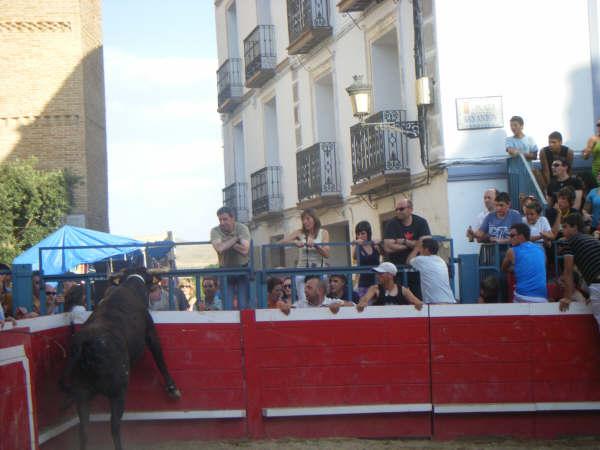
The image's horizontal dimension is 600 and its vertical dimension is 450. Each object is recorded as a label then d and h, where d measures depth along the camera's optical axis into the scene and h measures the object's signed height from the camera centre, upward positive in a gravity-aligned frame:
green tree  24.16 +2.01
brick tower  26.84 +5.36
